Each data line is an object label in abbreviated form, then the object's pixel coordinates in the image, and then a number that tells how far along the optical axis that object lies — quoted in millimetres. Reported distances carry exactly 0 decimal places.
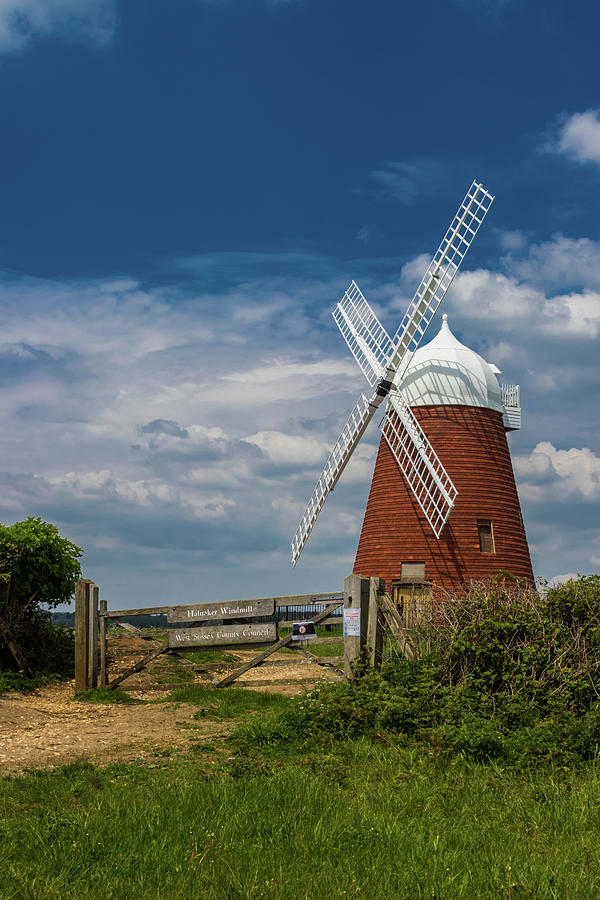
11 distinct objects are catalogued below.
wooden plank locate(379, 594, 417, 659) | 10523
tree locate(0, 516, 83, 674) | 15758
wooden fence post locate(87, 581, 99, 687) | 14625
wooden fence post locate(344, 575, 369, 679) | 11312
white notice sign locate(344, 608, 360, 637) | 11344
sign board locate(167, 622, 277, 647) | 13758
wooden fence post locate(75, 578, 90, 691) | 14586
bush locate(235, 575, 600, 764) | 8219
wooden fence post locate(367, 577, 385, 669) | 11227
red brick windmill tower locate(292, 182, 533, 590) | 23234
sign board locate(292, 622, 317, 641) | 12688
